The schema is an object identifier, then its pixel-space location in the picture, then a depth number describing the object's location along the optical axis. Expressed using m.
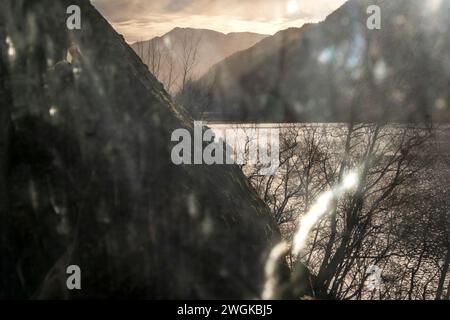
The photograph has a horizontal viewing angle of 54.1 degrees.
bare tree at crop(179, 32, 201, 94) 23.55
